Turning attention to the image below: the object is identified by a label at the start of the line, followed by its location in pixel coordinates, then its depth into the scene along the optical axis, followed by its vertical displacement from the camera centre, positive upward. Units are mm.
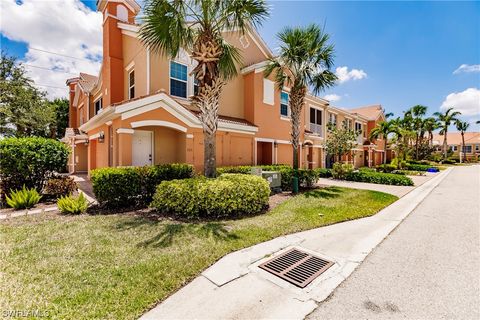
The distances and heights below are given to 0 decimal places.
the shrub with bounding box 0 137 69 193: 8180 -79
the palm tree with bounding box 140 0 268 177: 8102 +4877
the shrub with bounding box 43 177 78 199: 8984 -1185
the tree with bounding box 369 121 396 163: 27484 +3617
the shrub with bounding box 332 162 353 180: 18719 -993
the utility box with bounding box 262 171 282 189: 11514 -1029
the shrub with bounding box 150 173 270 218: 6980 -1277
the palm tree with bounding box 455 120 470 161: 54812 +8047
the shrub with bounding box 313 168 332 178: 20875 -1390
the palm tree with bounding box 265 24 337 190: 12141 +5518
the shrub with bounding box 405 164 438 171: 32175 -1333
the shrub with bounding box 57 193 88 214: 7191 -1529
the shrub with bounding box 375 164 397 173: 26655 -1213
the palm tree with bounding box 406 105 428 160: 43750 +8402
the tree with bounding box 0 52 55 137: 21172 +5611
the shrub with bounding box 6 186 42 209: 7656 -1404
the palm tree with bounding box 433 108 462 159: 50344 +9085
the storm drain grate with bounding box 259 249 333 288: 3900 -2085
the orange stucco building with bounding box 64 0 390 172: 10743 +2780
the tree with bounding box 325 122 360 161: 18625 +1471
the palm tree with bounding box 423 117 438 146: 45072 +6862
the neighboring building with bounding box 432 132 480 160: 66125 +4445
